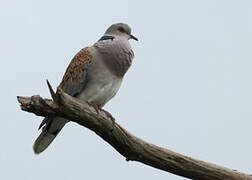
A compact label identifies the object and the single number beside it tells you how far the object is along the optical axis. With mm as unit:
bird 11953
